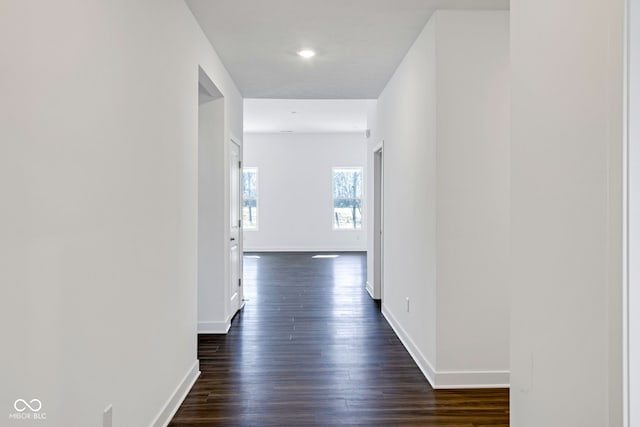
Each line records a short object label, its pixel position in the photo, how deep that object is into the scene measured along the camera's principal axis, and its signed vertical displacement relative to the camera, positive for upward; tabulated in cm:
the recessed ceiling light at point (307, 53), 412 +141
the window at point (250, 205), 1191 +9
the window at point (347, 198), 1205 +27
